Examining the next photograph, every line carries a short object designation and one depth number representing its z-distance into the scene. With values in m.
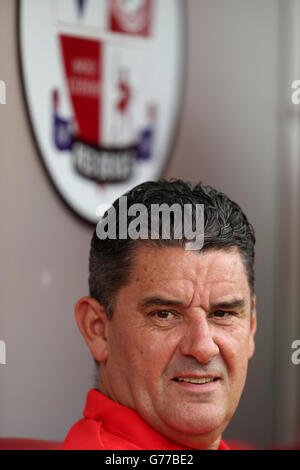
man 2.38
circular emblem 2.82
